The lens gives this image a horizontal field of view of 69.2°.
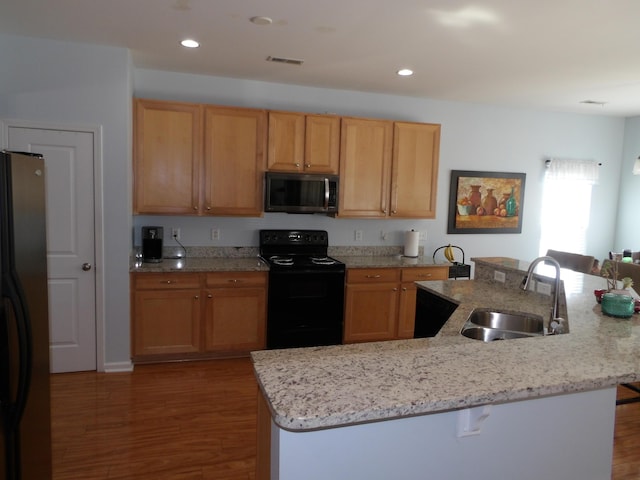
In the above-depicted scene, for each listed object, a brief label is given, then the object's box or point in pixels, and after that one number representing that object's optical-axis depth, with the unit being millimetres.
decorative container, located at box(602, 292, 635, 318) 2268
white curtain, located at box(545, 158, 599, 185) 5578
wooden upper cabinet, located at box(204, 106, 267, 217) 4018
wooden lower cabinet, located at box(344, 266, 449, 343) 4340
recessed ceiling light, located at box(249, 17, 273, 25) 2839
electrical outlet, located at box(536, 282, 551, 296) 2750
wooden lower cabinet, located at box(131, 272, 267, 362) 3820
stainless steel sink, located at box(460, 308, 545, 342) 2396
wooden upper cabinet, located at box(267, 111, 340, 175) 4168
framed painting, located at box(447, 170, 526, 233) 5281
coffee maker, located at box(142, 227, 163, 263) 4023
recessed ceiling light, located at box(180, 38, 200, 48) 3312
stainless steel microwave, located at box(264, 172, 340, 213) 4152
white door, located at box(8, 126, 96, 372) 3477
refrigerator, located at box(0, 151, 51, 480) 1740
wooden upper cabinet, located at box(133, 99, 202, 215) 3852
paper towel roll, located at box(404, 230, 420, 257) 4875
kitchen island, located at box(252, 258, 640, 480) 1108
